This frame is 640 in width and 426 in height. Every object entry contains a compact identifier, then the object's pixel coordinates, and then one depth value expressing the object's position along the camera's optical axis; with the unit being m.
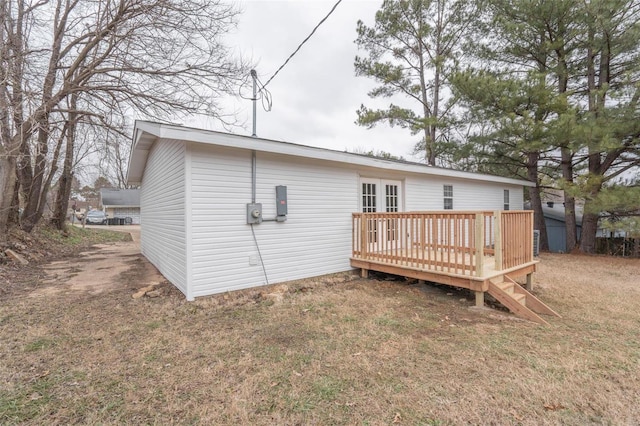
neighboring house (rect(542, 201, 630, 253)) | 14.53
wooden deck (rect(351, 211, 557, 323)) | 4.30
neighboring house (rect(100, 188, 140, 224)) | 30.16
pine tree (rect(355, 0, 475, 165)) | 12.63
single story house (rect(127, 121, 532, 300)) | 4.50
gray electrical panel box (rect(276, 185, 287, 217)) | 5.26
